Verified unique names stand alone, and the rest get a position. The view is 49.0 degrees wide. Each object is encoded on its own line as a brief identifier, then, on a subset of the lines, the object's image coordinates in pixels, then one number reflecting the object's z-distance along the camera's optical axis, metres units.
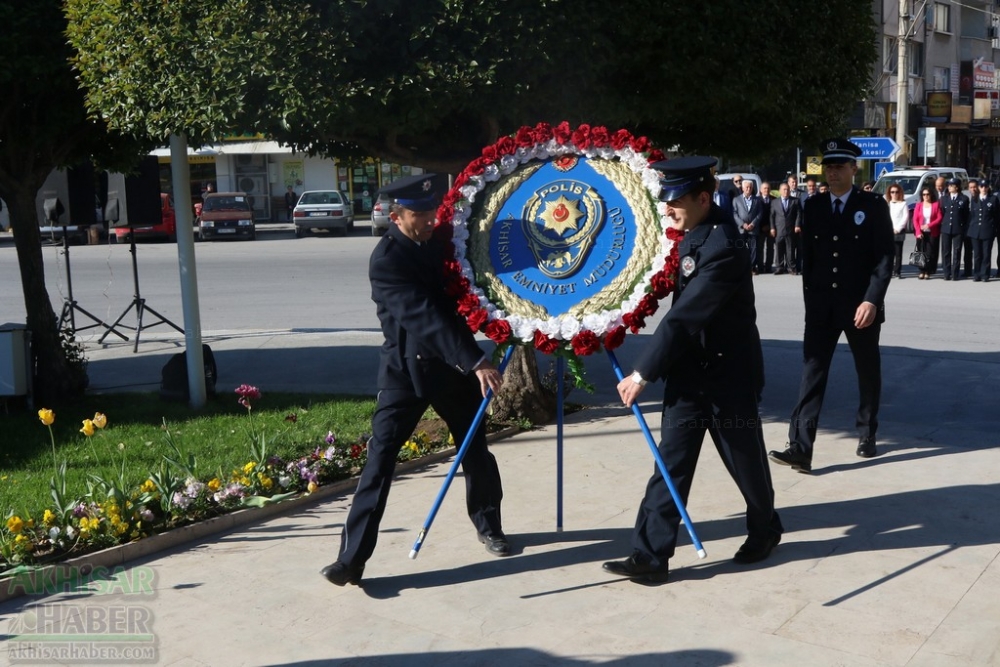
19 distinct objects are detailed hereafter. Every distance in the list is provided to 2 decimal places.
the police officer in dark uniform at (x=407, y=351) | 4.96
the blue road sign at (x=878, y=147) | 24.72
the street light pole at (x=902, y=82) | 32.09
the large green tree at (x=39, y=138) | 8.11
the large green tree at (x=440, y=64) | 6.31
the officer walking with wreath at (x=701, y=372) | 4.89
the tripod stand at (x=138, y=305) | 12.92
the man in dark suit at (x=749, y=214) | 19.86
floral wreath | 5.02
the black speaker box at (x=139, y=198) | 12.61
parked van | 27.19
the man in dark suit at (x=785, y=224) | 19.83
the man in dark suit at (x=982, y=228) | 18.47
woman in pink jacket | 19.27
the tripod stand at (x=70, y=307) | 12.42
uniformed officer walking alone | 6.82
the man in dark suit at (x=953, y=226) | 18.94
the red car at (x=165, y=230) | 31.92
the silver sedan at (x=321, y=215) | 35.12
